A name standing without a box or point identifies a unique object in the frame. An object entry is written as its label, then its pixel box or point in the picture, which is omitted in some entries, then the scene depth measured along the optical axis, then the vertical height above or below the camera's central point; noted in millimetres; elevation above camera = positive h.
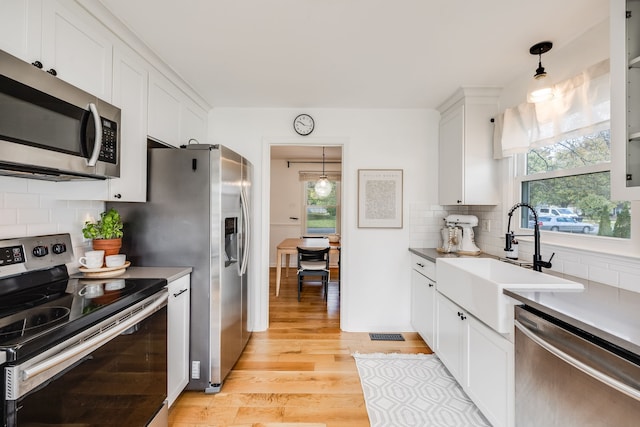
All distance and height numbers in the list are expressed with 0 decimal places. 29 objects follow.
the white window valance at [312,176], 6480 +868
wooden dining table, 4219 -490
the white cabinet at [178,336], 1765 -802
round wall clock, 2980 +945
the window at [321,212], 6539 +49
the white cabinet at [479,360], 1456 -882
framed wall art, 3006 +163
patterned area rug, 1790 -1278
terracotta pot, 1771 -212
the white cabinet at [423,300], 2447 -798
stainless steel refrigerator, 1989 -107
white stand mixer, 2582 -192
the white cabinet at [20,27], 1089 +738
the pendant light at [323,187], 5418 +517
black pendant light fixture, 1792 +850
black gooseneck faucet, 1801 -232
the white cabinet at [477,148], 2500 +597
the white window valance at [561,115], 1598 +667
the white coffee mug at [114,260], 1727 -294
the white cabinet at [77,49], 1268 +814
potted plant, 1747 -128
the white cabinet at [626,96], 1195 +511
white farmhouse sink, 1439 -423
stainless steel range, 863 -480
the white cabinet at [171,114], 2049 +813
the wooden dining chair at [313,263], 4070 -711
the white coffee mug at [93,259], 1657 -274
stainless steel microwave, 1011 +350
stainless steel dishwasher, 895 -599
